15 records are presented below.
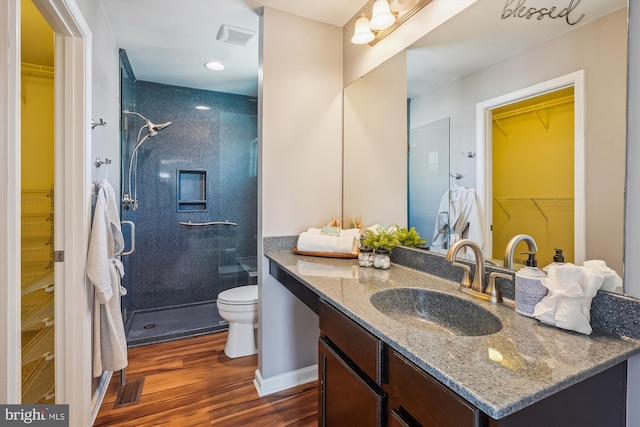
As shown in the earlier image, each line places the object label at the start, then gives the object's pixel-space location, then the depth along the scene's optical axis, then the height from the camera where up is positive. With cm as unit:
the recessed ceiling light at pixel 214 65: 275 +132
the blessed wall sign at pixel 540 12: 100 +70
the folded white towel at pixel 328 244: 185 -19
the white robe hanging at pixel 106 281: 157 -38
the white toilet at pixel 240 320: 235 -84
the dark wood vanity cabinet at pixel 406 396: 65 -46
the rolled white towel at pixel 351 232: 192 -13
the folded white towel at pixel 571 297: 85 -24
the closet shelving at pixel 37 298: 165 -52
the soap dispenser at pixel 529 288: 94 -23
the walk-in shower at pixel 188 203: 311 +9
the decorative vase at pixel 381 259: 162 -25
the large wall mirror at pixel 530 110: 91 +39
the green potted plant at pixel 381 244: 162 -18
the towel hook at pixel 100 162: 180 +30
